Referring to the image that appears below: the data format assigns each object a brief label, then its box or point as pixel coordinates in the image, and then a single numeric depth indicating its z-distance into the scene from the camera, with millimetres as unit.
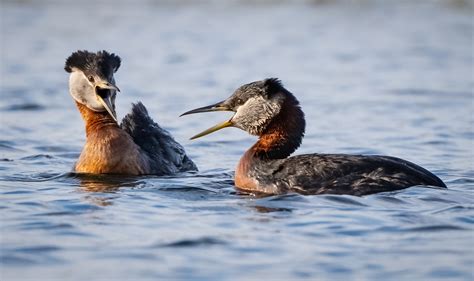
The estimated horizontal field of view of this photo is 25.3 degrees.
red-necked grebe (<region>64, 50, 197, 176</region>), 13172
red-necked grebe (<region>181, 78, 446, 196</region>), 11609
